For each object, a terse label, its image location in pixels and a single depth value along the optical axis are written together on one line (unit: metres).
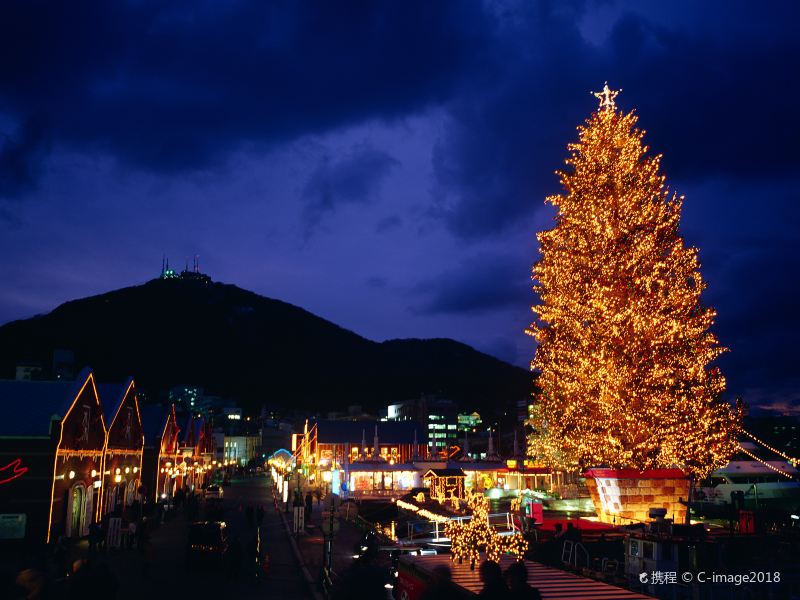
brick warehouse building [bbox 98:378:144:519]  38.00
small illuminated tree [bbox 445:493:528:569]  13.96
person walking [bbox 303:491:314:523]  37.72
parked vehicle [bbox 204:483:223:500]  53.19
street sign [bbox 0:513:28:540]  27.50
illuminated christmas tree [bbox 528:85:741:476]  25.02
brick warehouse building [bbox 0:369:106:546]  27.95
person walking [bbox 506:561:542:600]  7.85
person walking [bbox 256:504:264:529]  35.81
